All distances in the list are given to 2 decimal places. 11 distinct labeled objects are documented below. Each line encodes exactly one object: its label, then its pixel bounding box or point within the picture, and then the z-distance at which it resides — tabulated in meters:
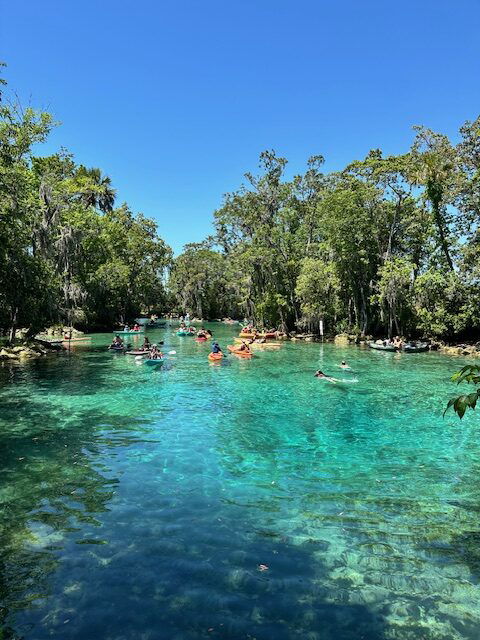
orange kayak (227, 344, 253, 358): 33.78
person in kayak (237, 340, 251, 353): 34.25
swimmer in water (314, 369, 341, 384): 23.78
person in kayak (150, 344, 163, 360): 30.05
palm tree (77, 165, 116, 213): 62.91
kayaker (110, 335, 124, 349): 36.53
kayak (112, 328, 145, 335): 52.64
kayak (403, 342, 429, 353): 37.66
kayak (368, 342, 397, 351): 37.81
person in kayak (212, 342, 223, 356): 32.78
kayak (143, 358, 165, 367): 28.64
